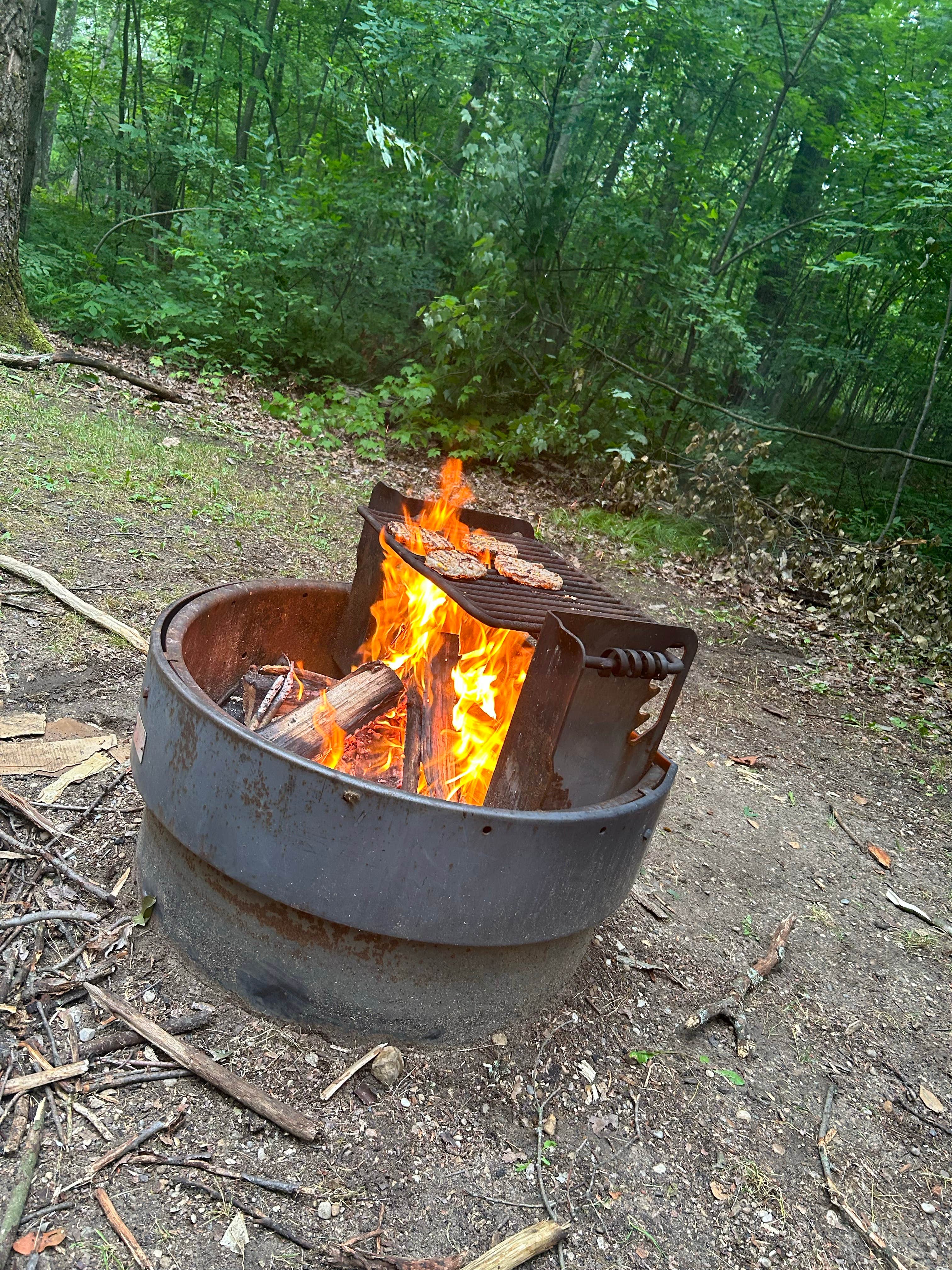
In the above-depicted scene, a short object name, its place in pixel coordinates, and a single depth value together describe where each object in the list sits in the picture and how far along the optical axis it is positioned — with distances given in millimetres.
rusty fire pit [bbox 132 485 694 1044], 1896
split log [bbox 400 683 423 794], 2557
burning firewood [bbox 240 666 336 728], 2797
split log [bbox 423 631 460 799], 2555
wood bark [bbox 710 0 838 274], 8984
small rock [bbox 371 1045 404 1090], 2098
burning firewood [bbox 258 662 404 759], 2471
